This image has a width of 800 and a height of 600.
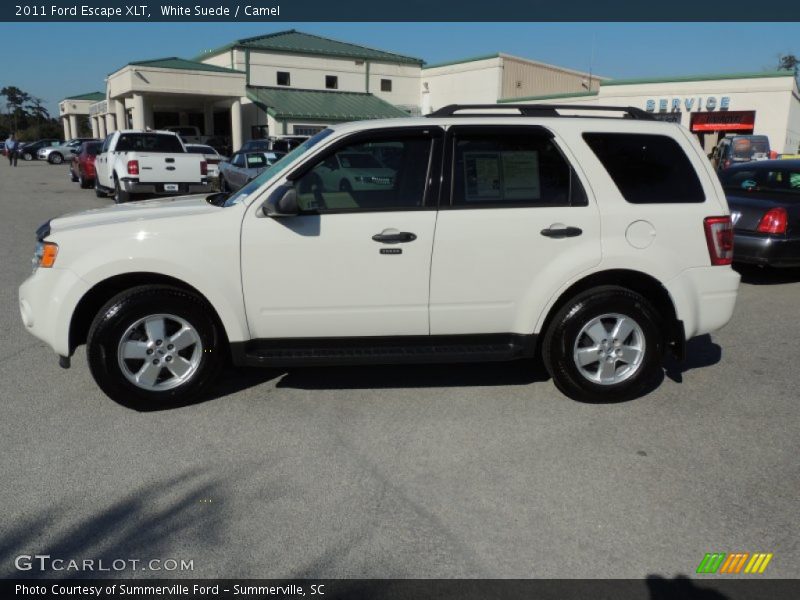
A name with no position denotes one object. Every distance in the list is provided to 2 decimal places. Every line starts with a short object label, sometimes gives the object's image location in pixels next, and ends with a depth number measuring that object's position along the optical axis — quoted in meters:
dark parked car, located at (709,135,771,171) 25.47
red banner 34.34
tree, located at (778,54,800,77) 94.25
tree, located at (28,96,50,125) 105.94
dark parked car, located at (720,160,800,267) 8.18
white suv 4.39
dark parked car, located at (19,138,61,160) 49.88
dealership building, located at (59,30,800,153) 34.62
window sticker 4.58
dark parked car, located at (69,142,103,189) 22.14
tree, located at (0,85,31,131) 103.77
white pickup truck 15.17
